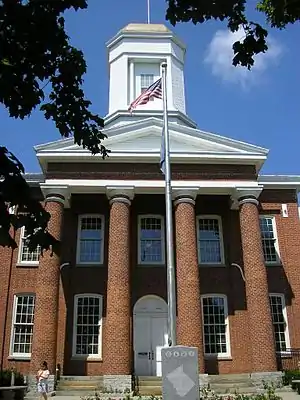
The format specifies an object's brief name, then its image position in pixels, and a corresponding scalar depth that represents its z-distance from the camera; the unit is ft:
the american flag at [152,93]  72.95
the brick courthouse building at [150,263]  79.15
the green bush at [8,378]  72.53
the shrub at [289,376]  75.69
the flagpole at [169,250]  45.83
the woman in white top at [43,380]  64.24
